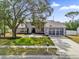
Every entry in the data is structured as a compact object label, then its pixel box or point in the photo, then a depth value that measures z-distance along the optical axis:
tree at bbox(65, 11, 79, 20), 20.00
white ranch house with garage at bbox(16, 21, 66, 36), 14.67
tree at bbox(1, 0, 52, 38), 10.81
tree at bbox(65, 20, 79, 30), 17.65
